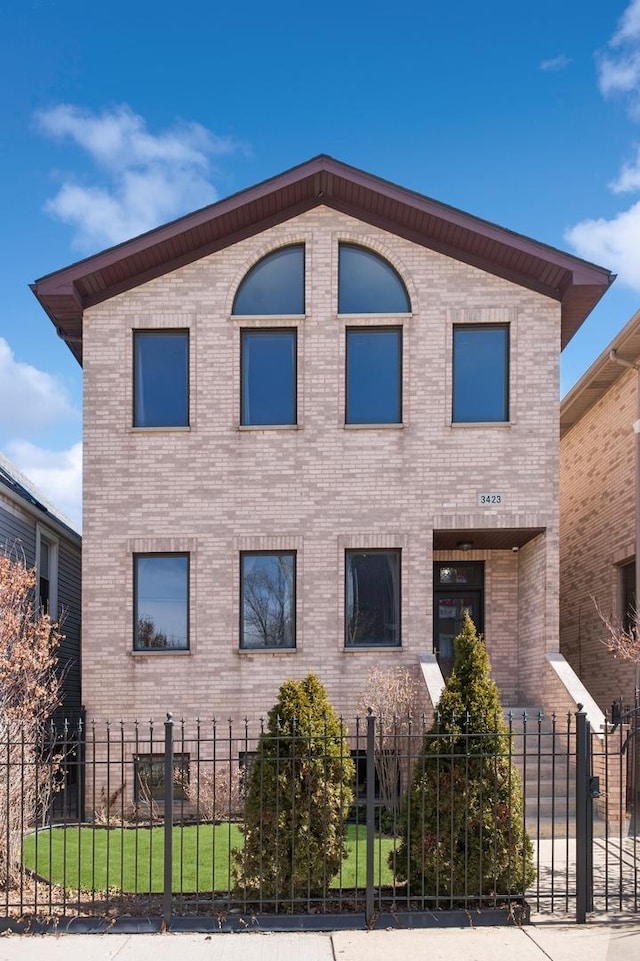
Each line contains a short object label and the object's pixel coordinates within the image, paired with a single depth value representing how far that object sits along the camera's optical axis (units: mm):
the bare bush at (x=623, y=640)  11070
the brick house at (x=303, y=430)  13055
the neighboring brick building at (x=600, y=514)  14594
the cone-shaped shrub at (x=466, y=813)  7578
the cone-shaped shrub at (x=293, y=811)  7504
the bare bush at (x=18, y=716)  8203
